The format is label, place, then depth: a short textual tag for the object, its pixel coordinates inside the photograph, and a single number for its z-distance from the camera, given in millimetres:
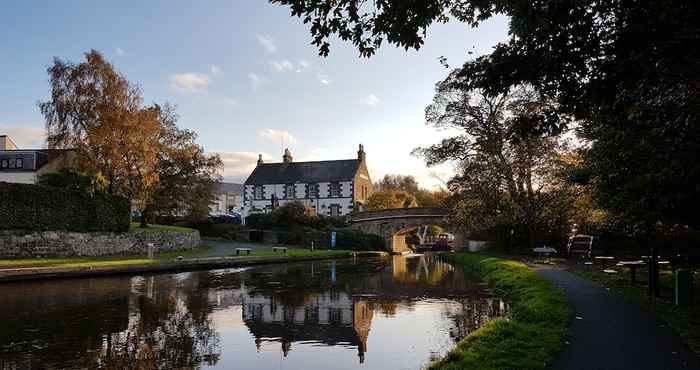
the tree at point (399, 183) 100688
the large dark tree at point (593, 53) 6680
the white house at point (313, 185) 70312
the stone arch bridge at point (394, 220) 52125
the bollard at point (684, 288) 11750
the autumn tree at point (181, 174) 41062
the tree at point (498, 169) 30719
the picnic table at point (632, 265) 16089
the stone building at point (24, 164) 44812
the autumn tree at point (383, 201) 69125
